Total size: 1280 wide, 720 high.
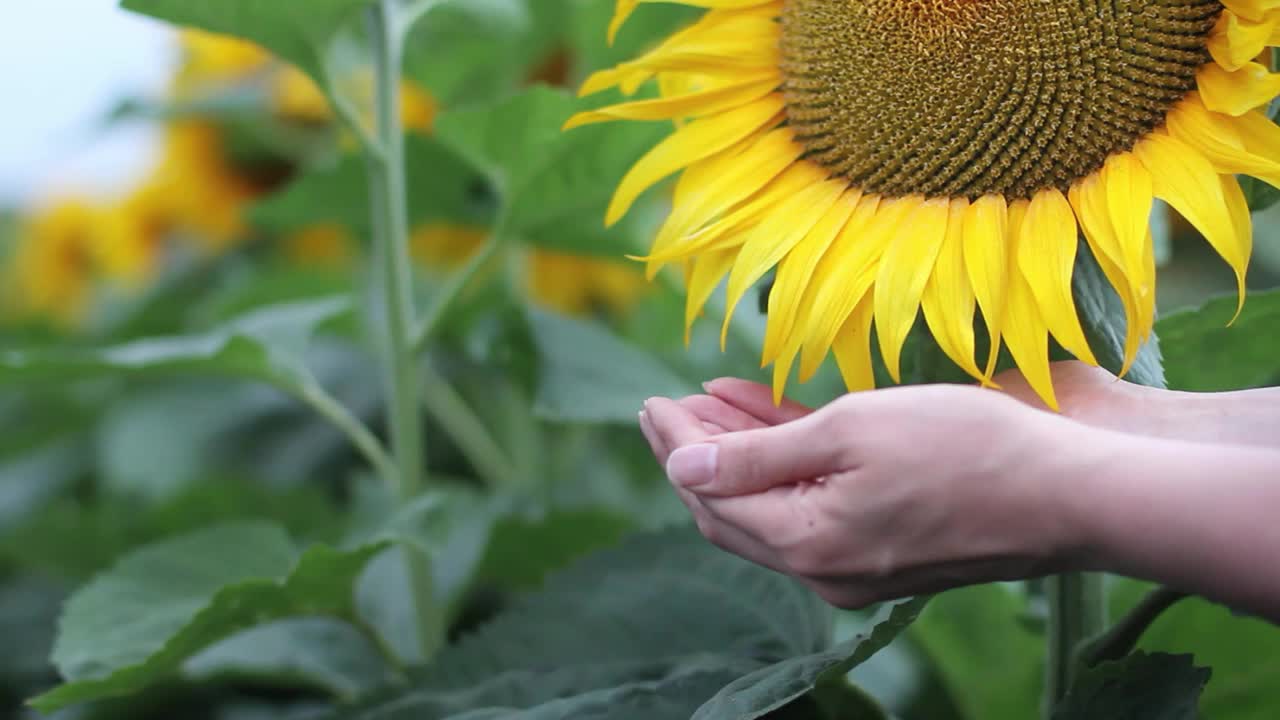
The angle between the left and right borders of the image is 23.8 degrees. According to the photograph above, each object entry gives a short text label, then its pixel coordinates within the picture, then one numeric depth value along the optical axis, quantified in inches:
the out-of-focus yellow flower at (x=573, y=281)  92.9
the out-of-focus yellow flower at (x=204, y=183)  99.5
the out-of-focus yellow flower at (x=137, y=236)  105.0
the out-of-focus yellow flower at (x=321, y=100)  84.1
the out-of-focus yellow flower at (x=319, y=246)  100.0
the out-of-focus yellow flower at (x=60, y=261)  118.7
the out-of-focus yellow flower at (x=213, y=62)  93.2
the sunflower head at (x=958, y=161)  37.5
